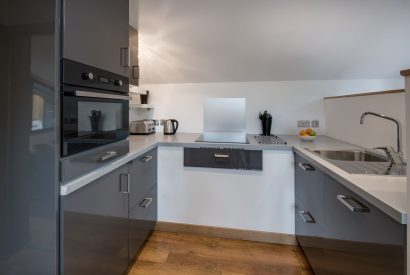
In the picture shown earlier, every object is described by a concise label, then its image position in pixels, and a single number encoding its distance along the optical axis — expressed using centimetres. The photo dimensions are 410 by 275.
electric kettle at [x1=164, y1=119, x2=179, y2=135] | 261
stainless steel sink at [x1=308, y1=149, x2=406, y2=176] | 109
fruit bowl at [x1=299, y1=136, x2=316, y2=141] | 213
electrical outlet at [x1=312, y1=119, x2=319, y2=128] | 253
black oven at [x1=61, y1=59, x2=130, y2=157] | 93
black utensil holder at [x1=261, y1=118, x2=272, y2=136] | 251
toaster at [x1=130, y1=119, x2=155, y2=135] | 254
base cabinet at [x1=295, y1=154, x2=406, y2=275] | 74
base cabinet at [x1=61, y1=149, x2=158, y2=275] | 96
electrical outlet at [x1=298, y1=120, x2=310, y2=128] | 254
